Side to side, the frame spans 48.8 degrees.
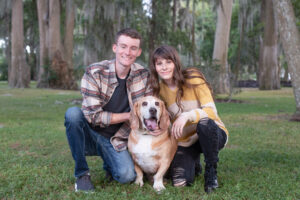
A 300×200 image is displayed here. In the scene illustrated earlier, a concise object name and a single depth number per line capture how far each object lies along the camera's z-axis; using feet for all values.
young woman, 10.85
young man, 11.23
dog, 11.18
